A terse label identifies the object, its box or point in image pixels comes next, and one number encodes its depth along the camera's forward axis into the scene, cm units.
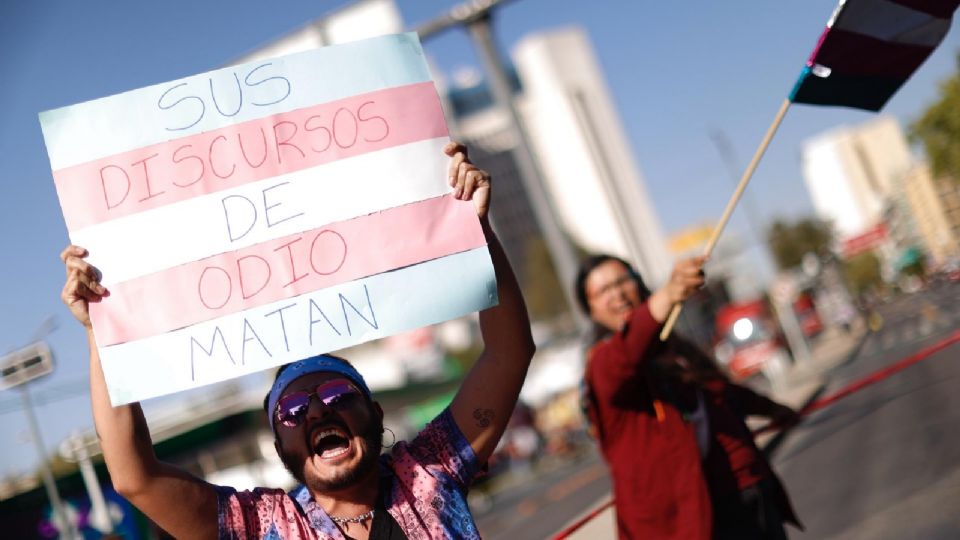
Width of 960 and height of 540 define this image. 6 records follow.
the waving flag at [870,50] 339
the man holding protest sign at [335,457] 243
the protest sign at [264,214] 260
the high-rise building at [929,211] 12521
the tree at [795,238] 6131
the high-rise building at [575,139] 14262
